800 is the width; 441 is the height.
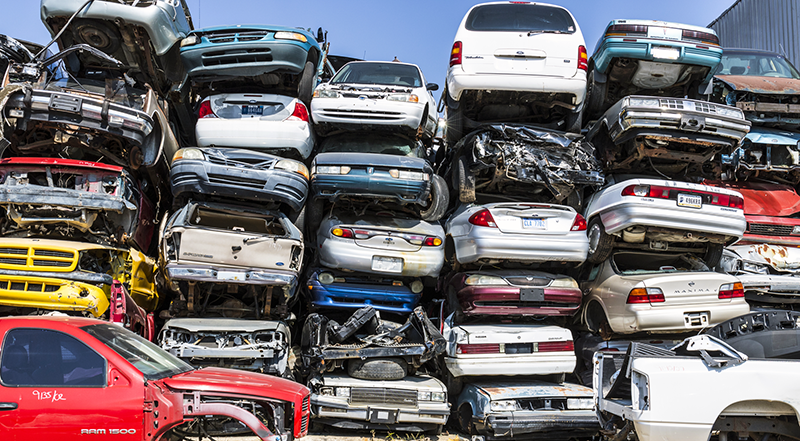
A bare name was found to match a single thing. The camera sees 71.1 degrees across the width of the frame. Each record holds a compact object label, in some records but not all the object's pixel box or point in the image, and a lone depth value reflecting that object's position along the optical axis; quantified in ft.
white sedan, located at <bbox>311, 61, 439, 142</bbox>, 26.40
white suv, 27.09
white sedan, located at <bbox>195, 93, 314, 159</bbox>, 26.13
